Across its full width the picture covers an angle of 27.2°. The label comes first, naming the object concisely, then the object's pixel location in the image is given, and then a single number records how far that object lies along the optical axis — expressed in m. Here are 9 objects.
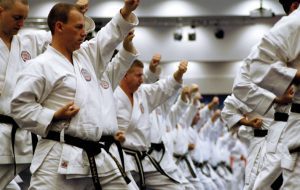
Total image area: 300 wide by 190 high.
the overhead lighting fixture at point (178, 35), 20.33
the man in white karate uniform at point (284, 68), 3.99
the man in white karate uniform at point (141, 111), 6.80
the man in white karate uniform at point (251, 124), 7.27
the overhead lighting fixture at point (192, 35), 20.49
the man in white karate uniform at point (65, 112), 4.46
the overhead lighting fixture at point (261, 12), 16.59
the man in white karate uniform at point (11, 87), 5.20
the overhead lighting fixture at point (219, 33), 20.67
